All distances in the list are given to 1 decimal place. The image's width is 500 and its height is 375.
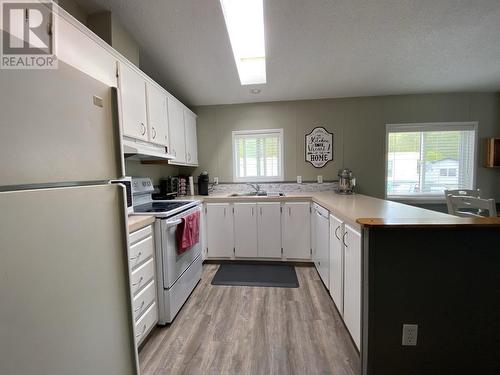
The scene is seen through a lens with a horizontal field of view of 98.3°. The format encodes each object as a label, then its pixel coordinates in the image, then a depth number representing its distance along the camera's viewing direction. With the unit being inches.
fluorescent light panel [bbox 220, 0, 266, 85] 69.7
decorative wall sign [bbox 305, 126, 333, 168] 127.3
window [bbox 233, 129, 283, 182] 131.9
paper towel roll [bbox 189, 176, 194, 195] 127.3
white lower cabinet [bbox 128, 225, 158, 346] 56.1
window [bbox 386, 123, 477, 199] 122.1
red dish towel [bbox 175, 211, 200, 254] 74.9
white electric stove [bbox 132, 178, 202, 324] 67.4
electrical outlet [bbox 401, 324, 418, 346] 46.7
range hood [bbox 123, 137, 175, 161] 62.3
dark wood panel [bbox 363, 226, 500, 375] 45.0
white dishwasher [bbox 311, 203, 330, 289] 80.3
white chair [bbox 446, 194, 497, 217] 65.2
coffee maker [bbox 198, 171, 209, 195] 128.3
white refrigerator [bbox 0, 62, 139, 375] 21.5
